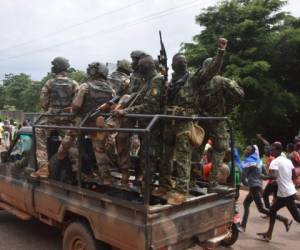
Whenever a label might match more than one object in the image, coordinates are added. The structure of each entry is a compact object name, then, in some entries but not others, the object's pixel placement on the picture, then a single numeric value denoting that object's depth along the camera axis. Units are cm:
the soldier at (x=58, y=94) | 389
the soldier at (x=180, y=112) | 279
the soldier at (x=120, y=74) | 432
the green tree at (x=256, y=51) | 1219
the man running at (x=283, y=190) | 387
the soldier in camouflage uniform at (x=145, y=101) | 290
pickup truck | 233
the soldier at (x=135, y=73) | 339
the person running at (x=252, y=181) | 412
